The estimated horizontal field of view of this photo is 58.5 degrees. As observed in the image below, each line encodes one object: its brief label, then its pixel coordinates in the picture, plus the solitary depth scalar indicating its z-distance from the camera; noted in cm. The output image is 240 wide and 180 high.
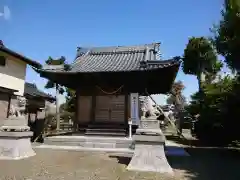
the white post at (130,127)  1310
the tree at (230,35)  894
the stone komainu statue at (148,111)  840
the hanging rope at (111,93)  1430
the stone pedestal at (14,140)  895
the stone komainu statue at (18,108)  960
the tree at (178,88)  4400
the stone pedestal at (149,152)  742
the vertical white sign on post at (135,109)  1353
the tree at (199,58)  2662
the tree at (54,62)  3638
